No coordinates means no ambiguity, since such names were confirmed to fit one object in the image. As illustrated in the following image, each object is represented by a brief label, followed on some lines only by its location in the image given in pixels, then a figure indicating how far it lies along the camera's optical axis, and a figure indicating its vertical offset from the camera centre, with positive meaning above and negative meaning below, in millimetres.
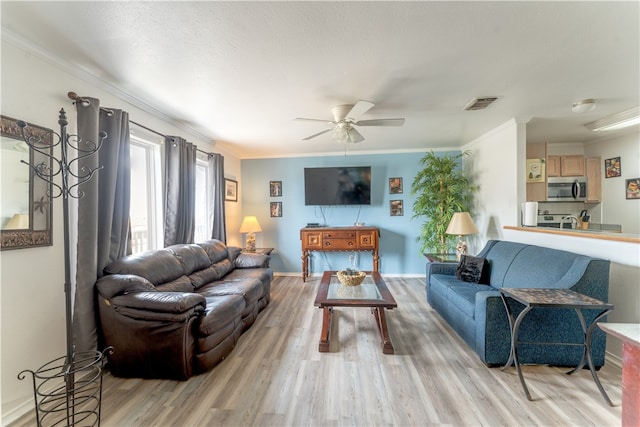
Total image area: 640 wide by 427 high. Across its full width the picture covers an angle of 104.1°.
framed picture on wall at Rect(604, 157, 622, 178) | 3826 +661
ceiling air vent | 2580 +1156
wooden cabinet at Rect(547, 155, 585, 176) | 4059 +735
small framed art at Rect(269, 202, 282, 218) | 5090 +45
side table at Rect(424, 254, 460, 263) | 3643 -715
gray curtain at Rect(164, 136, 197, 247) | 2998 +247
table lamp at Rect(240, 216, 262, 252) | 4547 -305
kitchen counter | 1939 -214
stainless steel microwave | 4008 +341
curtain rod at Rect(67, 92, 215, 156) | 1902 +882
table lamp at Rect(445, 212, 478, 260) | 3576 -209
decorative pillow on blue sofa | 2941 -723
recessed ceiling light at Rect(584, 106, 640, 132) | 2885 +1109
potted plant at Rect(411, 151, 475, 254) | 4160 +216
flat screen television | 4680 +481
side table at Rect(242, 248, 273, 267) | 4263 -701
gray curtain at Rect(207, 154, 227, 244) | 3943 +261
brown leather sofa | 1845 -868
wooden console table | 4414 -499
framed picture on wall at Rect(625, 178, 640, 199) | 3625 +325
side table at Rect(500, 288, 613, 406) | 1602 -608
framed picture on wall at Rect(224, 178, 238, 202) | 4496 +397
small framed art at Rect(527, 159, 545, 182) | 3471 +563
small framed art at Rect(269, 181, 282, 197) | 5082 +473
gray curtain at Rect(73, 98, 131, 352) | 1906 +34
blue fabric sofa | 1925 -880
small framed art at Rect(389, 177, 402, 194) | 4828 +499
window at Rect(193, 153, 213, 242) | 3957 +155
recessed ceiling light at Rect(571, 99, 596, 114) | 2623 +1116
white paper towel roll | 3053 -34
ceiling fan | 2521 +929
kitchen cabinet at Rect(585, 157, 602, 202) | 4031 +517
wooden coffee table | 2291 -860
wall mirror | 1560 +151
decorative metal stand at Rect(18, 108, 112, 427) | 1359 -823
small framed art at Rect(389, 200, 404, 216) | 4836 +54
